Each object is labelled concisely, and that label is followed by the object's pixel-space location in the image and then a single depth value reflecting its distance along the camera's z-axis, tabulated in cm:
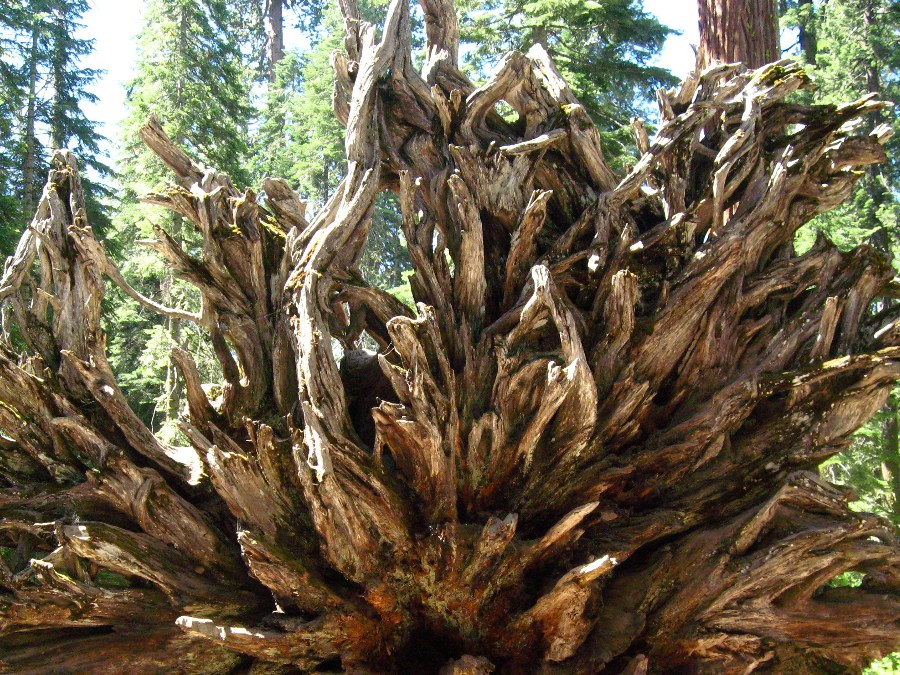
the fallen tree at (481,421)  439
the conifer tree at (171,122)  1548
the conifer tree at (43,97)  1652
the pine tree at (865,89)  1504
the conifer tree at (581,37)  1278
